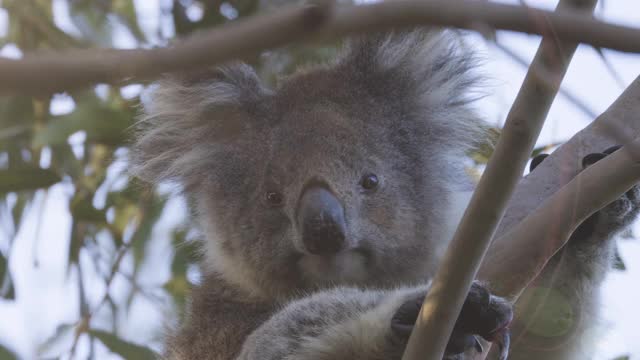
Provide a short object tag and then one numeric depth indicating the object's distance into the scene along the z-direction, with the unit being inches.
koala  178.7
